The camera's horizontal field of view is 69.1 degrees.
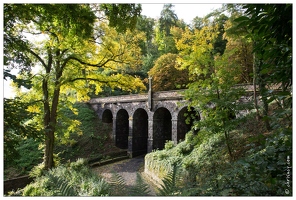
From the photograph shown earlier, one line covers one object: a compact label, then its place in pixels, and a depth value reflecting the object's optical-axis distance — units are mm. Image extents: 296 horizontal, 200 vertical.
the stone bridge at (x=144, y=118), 15089
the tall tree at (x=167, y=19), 22125
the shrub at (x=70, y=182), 3152
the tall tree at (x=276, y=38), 2297
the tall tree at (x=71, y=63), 8344
